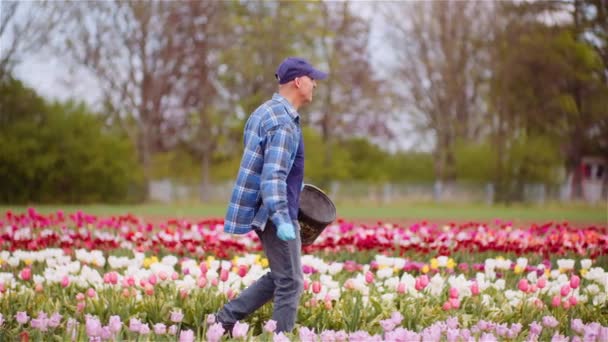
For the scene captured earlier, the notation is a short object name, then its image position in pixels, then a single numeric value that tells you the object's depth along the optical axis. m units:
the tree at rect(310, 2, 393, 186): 71.31
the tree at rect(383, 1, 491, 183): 69.50
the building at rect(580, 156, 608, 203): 68.02
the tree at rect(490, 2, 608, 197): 62.17
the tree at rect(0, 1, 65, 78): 52.72
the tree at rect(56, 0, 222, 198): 60.28
